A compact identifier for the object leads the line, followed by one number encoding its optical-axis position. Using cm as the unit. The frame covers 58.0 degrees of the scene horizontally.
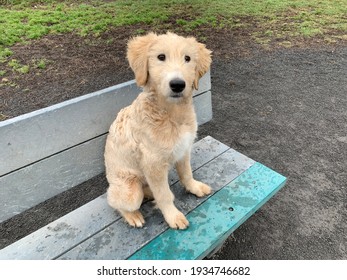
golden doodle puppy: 65
